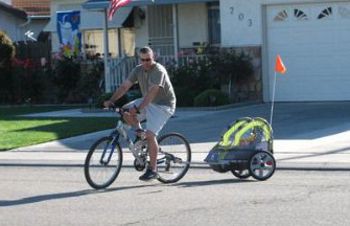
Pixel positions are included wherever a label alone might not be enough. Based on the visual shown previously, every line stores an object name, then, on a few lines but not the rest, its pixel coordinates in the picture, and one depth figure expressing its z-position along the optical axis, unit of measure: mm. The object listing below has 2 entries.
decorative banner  28375
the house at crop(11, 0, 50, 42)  39719
